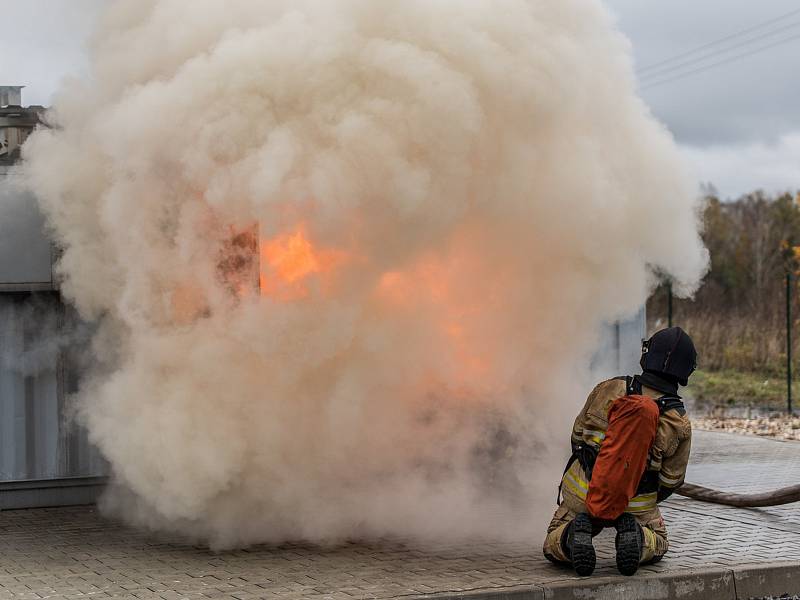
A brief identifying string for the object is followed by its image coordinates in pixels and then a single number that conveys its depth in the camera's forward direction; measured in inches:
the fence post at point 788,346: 666.2
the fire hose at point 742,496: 325.1
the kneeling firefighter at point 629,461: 245.4
